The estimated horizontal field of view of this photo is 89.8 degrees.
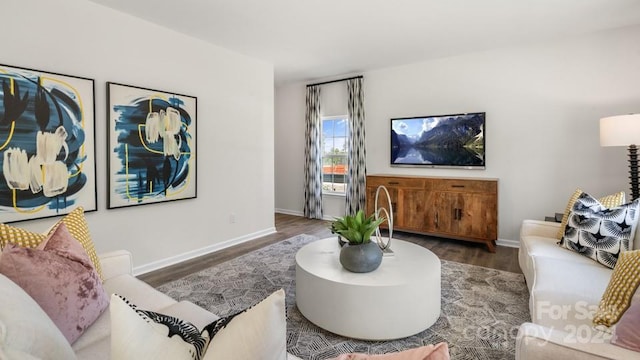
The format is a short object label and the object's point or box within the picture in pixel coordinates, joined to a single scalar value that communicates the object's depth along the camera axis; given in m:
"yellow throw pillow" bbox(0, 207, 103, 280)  1.33
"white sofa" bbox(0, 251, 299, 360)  0.73
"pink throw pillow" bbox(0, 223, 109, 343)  1.15
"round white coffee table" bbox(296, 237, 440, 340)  1.94
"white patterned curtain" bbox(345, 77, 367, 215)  5.31
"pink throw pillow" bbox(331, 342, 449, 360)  0.63
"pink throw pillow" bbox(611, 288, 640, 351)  0.98
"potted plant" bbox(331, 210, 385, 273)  2.09
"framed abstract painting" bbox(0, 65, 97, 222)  2.42
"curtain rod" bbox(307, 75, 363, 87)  5.26
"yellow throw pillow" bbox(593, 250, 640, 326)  1.28
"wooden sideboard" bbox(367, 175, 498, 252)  3.93
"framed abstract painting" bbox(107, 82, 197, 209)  3.02
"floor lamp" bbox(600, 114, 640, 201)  2.76
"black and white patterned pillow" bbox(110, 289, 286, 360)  0.62
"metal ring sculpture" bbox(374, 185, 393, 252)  2.47
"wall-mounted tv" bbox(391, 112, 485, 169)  4.34
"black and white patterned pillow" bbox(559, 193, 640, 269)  2.13
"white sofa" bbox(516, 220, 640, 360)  0.99
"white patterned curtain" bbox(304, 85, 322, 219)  5.80
